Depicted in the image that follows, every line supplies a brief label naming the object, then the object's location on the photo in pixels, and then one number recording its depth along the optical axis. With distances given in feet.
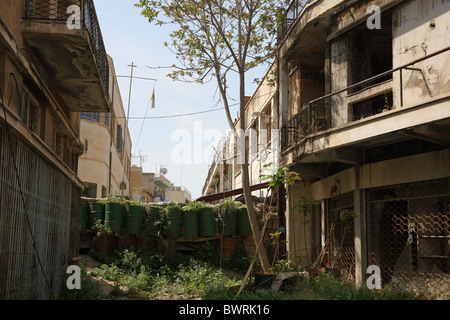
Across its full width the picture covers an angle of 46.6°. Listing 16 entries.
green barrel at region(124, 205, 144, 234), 57.52
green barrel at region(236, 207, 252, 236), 59.77
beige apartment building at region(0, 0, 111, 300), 25.25
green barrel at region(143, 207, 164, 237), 58.03
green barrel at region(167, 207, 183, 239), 57.98
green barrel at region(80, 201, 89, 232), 57.47
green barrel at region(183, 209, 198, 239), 58.59
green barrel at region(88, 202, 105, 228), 57.93
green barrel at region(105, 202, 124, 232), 57.06
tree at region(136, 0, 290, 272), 49.78
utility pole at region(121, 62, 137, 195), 119.85
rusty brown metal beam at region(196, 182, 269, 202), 60.49
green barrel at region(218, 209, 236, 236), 59.26
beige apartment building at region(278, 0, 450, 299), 33.14
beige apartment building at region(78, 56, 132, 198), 86.22
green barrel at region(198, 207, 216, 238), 58.75
